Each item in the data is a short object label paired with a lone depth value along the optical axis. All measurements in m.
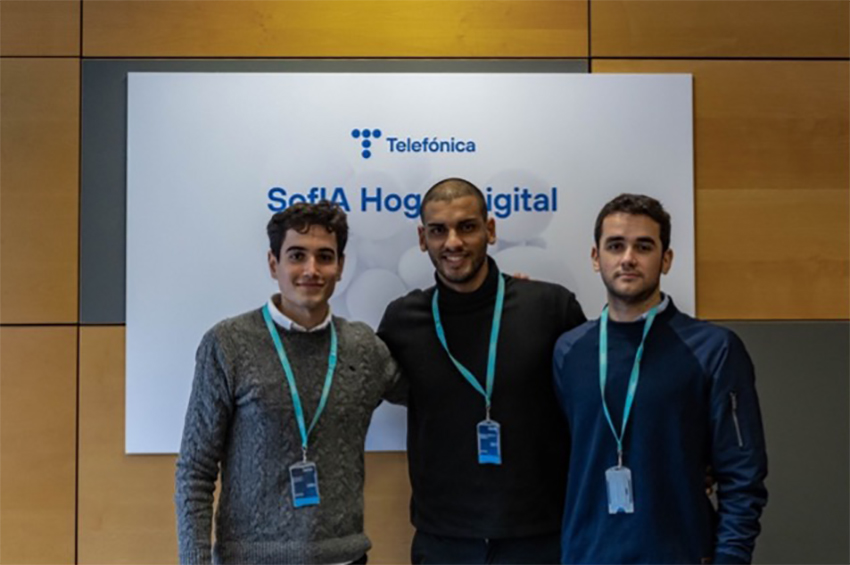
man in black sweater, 2.26
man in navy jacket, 2.00
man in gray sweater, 2.06
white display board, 2.82
